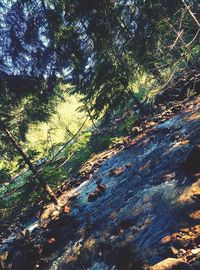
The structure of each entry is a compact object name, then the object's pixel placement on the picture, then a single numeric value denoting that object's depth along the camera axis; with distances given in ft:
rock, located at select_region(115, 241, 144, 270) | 12.80
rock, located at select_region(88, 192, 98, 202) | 23.97
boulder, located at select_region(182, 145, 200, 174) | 17.20
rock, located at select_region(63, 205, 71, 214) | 25.13
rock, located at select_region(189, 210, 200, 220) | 13.02
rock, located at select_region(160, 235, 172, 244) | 12.72
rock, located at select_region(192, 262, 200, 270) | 9.63
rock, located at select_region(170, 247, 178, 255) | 11.69
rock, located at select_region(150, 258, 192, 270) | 9.91
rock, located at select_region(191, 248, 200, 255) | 11.07
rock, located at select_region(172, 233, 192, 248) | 11.87
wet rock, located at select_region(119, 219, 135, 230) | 16.26
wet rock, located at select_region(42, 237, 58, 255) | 19.89
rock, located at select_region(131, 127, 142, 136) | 36.77
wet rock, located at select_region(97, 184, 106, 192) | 24.17
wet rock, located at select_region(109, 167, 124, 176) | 26.21
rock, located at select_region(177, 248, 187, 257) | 11.42
